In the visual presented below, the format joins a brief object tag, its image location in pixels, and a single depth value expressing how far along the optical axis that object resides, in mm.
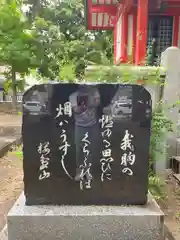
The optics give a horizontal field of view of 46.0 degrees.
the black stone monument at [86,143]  1634
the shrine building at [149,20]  5898
